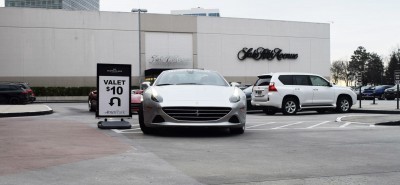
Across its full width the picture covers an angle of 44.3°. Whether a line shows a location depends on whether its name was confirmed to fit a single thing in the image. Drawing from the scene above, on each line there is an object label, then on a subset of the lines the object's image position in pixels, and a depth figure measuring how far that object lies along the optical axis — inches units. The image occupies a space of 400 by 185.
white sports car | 366.6
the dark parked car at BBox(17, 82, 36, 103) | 1173.7
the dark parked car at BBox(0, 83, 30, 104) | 1130.0
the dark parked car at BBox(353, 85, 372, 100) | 1757.5
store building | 1886.1
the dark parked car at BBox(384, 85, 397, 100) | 1565.0
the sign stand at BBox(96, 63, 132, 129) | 461.7
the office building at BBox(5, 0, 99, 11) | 3543.3
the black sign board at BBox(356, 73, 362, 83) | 925.8
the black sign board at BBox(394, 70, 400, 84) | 823.7
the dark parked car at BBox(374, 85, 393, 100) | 1714.2
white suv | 732.7
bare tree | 4323.3
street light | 1896.3
